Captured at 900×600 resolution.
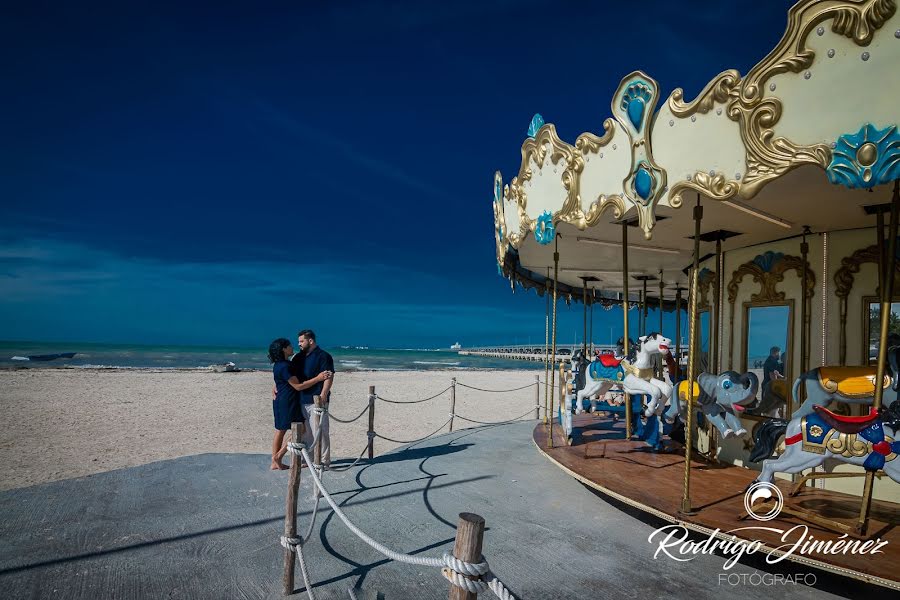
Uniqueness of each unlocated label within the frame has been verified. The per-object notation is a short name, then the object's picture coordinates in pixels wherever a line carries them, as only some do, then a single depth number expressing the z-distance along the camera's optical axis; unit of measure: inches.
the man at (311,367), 247.1
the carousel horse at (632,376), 242.7
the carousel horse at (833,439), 148.8
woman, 242.7
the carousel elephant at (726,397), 207.6
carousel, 120.6
